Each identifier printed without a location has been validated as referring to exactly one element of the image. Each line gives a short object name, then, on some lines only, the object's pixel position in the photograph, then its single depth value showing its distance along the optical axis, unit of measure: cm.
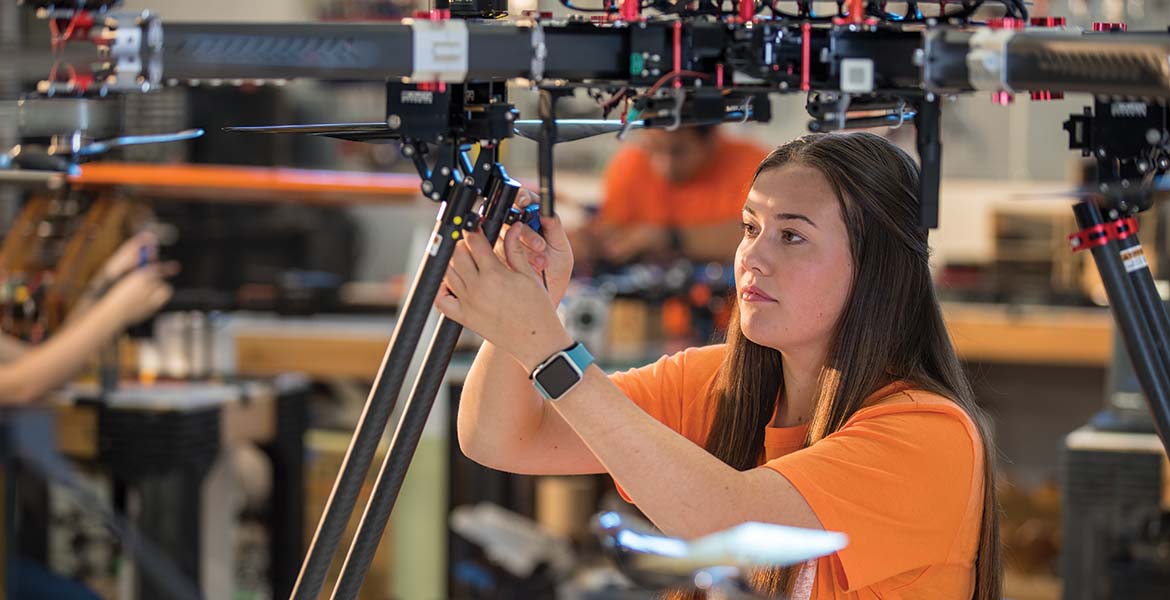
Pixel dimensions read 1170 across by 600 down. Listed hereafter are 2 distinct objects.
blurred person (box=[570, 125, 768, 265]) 736
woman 405
